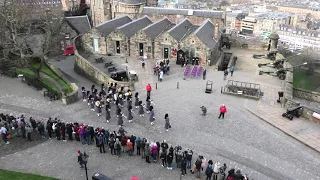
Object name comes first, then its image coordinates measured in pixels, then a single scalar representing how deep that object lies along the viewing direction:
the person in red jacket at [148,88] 28.72
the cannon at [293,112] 25.32
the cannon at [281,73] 34.28
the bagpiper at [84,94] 28.28
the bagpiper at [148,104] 26.20
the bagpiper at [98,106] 24.96
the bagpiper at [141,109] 25.18
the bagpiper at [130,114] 24.05
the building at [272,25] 195.77
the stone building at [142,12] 45.38
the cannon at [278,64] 37.62
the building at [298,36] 165.12
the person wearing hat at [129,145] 19.63
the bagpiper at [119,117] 23.27
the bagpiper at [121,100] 26.68
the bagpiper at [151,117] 23.91
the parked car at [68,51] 46.78
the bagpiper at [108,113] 24.09
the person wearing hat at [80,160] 18.32
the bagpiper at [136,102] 26.29
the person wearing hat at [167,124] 22.83
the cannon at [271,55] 41.69
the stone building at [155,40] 37.81
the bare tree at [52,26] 42.15
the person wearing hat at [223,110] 24.69
